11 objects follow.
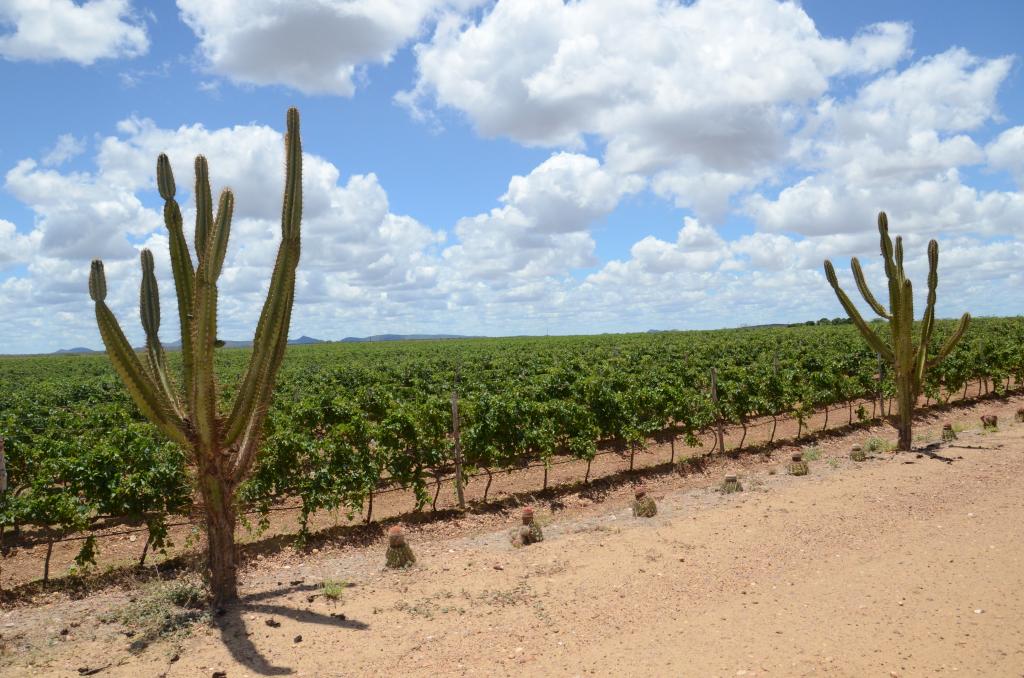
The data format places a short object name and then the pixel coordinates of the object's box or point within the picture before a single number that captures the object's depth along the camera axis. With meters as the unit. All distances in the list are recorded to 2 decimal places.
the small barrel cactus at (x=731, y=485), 10.95
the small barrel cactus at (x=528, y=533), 8.83
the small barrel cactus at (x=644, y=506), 9.87
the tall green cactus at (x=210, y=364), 6.09
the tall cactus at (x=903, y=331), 13.80
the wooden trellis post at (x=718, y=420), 15.16
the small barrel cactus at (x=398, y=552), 8.02
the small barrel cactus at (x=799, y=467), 12.05
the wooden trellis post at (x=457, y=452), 11.43
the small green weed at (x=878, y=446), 14.11
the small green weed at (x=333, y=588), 6.91
